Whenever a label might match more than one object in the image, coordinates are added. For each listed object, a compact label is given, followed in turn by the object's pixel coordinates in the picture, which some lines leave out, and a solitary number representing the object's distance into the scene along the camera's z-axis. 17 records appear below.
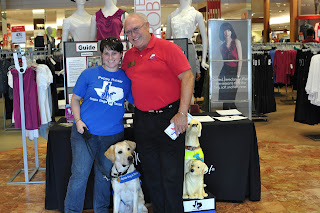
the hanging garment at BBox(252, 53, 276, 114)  7.66
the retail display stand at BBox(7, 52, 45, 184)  4.39
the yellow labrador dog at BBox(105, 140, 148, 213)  3.04
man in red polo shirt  2.84
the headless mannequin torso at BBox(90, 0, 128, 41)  4.91
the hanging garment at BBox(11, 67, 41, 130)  4.51
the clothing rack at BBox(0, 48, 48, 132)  7.40
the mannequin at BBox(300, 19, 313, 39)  11.95
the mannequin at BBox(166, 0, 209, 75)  5.41
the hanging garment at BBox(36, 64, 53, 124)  4.62
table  3.63
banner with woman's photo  5.33
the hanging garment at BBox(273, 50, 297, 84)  8.75
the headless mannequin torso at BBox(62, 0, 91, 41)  5.16
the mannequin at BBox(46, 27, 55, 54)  7.82
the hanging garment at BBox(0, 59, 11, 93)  6.79
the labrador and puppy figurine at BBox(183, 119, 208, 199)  3.31
